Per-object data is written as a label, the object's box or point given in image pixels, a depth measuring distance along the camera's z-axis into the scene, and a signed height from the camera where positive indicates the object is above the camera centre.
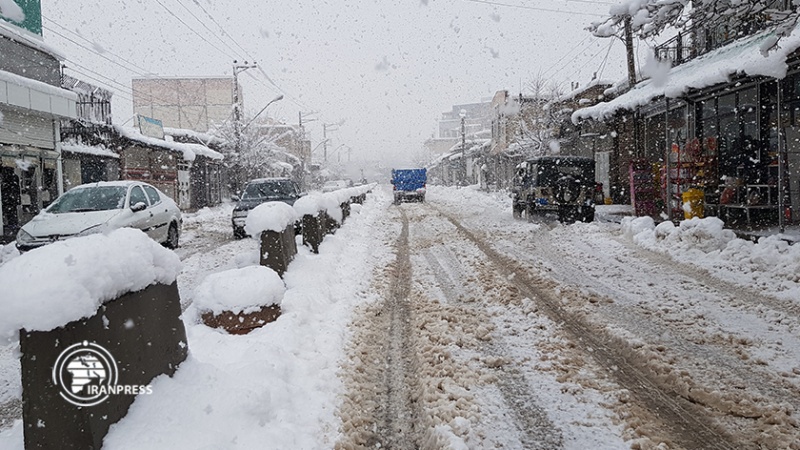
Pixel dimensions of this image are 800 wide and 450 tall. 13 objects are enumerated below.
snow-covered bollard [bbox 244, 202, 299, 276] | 6.32 -0.33
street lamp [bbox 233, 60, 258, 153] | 33.22 +5.52
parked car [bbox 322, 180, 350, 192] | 43.57 +1.51
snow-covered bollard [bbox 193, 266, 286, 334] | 4.57 -0.86
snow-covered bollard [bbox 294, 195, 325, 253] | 9.27 -0.30
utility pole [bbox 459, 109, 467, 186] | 58.53 +3.85
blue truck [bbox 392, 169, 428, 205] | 32.88 +0.91
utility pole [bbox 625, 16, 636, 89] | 21.45 +5.93
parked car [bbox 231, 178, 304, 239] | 14.57 +0.32
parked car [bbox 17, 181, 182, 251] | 9.05 -0.01
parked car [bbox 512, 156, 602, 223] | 16.25 +0.12
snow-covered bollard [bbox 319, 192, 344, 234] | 11.43 -0.21
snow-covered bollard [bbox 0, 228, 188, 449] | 2.20 -0.56
